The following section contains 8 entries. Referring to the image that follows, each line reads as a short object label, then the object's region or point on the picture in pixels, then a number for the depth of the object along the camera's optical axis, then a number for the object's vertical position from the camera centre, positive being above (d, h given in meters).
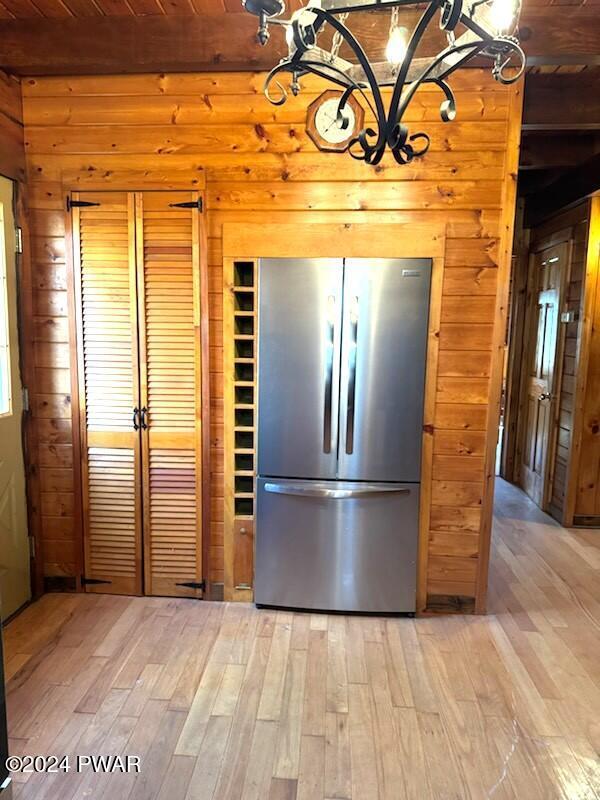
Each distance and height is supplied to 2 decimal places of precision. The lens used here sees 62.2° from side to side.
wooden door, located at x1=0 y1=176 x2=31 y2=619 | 2.50 -0.53
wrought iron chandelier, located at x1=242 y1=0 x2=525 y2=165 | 0.97 +0.64
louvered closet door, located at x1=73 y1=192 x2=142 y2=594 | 2.55 -0.28
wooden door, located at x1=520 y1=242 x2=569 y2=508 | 4.25 -0.21
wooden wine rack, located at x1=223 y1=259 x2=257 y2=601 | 2.59 -0.47
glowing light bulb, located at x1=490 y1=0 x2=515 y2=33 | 1.00 +0.67
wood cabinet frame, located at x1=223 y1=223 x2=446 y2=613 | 2.44 +0.46
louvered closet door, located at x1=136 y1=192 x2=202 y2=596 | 2.53 -0.27
